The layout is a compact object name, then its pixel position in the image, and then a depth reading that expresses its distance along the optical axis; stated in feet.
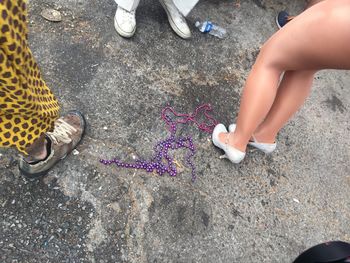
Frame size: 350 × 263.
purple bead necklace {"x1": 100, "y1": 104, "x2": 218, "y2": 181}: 6.59
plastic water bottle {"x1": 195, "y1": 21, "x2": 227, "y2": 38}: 9.17
